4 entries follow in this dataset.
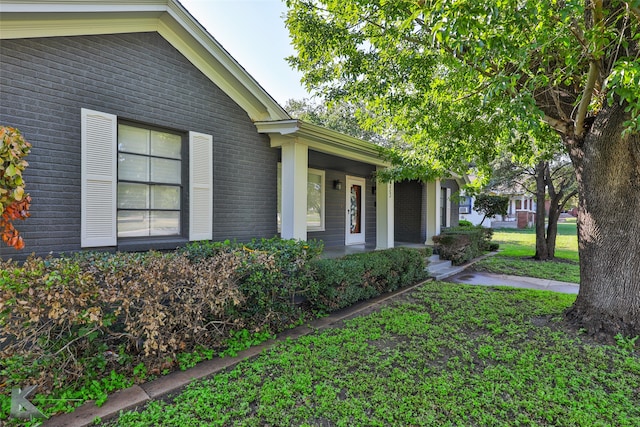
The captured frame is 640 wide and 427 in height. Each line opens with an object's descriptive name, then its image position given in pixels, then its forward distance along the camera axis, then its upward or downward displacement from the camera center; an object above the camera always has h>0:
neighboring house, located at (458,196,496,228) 26.34 +0.31
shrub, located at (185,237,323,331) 4.26 -0.81
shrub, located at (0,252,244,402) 2.84 -0.90
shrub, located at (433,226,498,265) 10.09 -0.83
